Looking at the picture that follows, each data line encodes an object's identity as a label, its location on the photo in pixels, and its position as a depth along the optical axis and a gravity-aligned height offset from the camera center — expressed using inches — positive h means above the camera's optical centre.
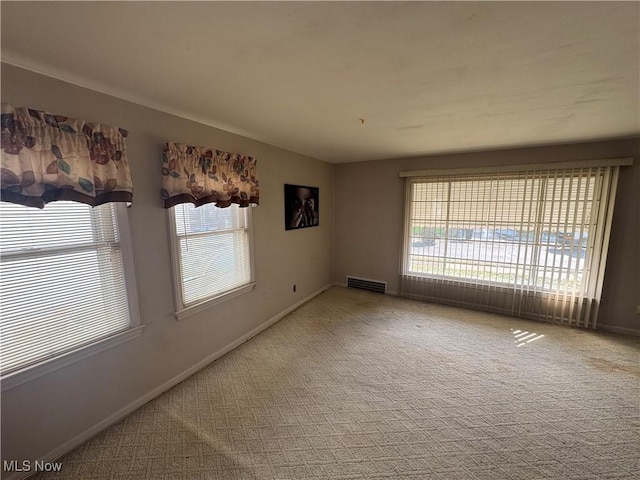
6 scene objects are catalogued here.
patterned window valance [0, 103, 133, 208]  51.0 +11.0
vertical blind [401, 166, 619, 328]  119.9 -16.3
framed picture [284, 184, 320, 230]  136.1 +1.7
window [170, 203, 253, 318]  86.6 -16.1
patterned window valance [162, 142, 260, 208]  78.8 +11.3
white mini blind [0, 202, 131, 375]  54.3 -16.4
